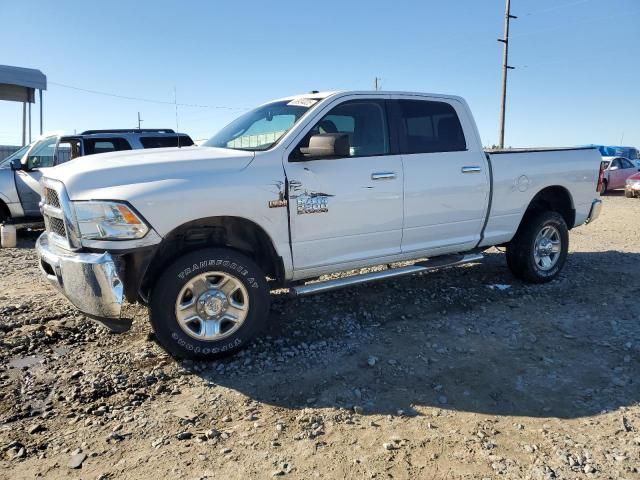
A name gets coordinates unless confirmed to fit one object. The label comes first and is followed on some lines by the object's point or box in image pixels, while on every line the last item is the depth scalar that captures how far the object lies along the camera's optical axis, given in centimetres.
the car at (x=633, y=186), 1775
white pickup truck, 352
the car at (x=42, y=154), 927
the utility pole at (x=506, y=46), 2630
